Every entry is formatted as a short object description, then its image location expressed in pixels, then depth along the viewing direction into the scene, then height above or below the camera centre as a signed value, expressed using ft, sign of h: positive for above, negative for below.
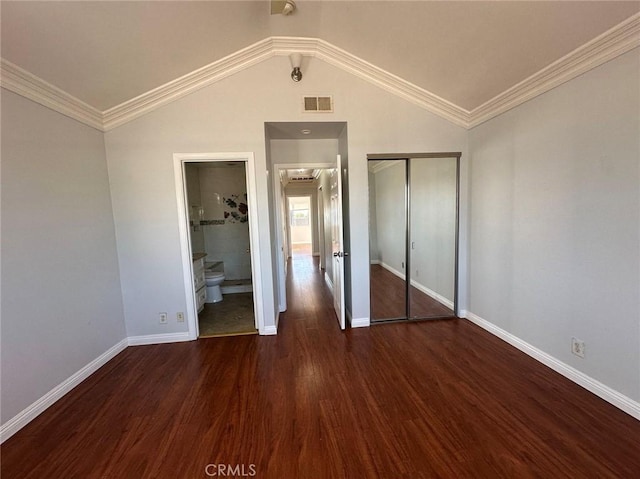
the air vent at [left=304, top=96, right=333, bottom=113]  9.65 +4.12
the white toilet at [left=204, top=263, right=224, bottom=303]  13.85 -3.13
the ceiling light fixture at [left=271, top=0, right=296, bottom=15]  7.11 +5.77
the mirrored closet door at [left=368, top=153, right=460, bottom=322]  10.91 -0.84
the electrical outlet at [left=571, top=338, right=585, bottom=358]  6.75 -3.47
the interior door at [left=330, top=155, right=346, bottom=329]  10.02 -1.05
